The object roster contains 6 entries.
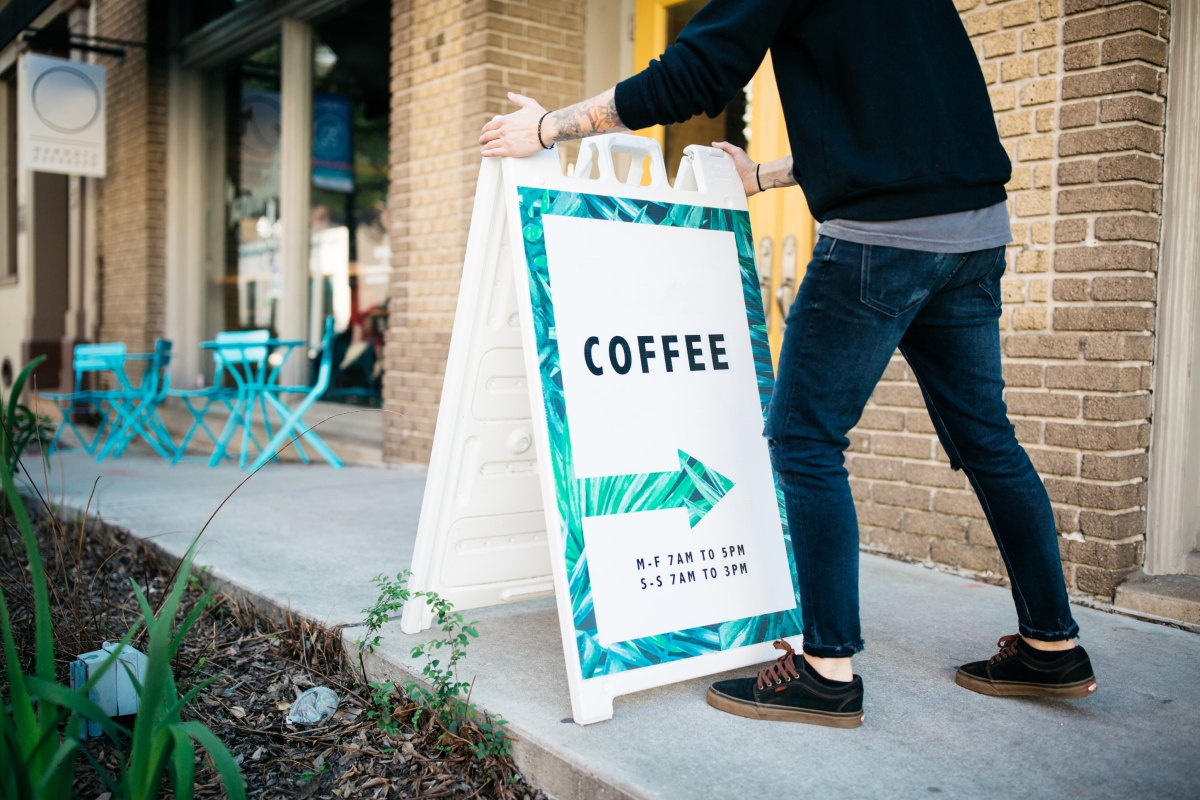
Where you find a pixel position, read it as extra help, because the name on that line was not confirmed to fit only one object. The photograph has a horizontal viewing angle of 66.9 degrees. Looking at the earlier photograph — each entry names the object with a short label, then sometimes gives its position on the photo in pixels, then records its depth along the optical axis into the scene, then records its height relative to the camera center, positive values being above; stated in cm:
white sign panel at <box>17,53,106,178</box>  866 +225
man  182 +19
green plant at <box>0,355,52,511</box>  212 -20
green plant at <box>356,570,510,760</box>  199 -80
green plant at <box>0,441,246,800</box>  146 -65
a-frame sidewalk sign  207 -17
